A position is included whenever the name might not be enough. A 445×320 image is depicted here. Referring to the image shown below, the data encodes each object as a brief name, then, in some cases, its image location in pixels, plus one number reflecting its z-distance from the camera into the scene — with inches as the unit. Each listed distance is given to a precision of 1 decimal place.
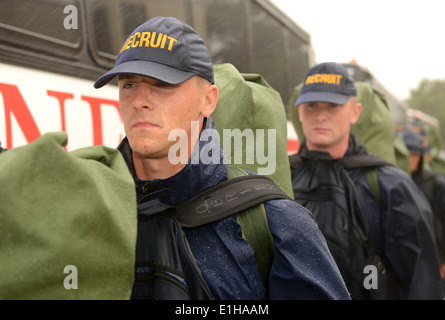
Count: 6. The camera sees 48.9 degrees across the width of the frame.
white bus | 91.0
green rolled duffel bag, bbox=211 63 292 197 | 89.4
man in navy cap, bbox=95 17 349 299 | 61.9
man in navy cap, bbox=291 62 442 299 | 131.8
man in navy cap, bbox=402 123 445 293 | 249.1
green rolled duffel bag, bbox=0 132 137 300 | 43.8
